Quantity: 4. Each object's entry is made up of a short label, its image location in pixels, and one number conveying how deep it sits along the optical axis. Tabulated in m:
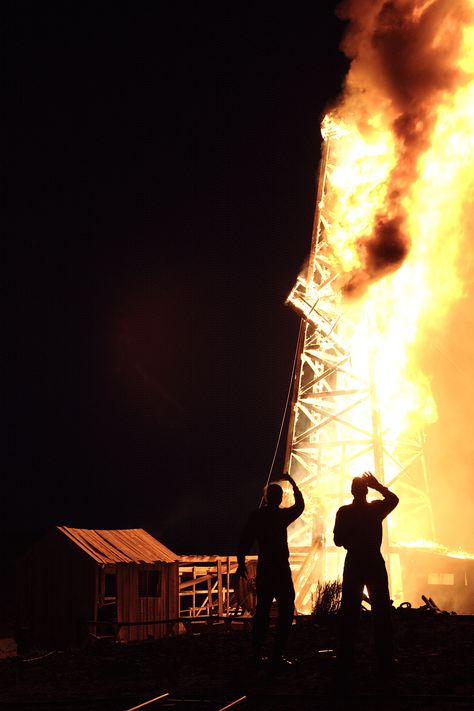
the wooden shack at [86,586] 23.92
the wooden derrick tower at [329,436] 21.44
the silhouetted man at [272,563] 8.44
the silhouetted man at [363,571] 7.61
